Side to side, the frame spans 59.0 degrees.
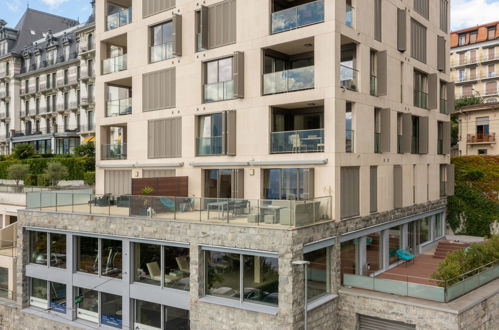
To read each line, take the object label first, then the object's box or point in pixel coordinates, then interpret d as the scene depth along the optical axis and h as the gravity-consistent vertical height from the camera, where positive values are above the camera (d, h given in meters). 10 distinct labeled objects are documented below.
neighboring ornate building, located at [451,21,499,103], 64.25 +15.43
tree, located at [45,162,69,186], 38.62 -0.72
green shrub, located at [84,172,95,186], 40.99 -1.25
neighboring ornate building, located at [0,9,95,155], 52.31 +10.60
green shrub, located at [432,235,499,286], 17.44 -4.15
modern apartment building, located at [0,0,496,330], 16.64 -0.94
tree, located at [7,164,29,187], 41.12 -0.67
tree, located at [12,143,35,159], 49.41 +1.46
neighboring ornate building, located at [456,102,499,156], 43.81 +3.58
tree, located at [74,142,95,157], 45.72 +1.52
